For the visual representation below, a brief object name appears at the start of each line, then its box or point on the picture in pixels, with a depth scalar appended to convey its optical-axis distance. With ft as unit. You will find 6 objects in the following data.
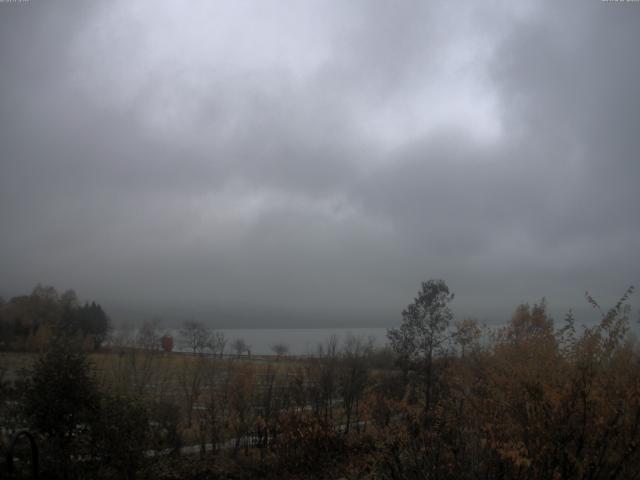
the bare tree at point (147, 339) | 80.51
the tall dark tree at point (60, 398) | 33.96
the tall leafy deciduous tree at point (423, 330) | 81.00
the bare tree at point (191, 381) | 56.95
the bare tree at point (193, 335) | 133.82
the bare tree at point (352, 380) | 65.92
